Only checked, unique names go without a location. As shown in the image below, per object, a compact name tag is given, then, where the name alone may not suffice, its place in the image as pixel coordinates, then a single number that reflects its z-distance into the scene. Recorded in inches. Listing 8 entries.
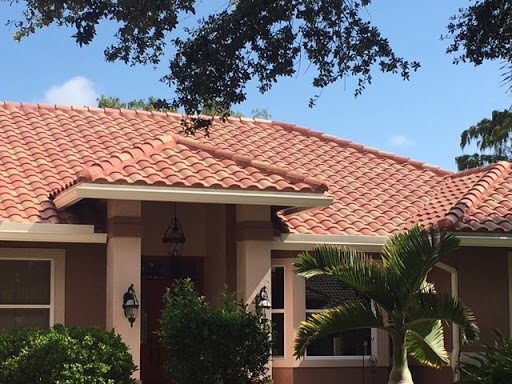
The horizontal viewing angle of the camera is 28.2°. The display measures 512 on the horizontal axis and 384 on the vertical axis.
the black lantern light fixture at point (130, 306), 585.9
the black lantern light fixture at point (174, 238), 692.7
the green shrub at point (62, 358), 505.4
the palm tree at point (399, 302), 537.6
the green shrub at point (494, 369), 399.9
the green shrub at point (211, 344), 528.7
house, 598.9
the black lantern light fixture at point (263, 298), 613.3
